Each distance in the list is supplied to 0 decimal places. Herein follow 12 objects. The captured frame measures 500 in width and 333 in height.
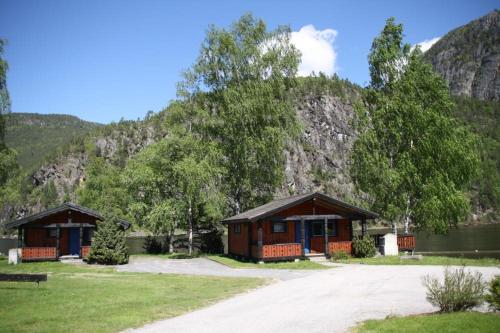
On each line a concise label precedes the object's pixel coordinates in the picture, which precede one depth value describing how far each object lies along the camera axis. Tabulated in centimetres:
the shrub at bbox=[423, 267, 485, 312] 1032
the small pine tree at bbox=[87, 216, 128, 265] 3014
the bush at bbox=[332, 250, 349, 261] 2837
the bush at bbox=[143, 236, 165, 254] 4181
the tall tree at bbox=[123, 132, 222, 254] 3591
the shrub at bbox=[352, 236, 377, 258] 2914
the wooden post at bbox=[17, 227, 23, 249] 3400
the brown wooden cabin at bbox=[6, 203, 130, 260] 3291
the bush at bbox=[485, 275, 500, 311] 989
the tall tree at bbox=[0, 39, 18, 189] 2978
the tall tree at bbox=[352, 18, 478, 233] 3206
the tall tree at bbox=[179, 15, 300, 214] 3812
